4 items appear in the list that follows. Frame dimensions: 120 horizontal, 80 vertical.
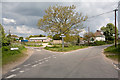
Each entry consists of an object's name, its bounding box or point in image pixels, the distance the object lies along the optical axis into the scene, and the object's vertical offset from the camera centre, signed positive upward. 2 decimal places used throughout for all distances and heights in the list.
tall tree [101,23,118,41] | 58.50 +4.28
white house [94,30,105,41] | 88.58 +2.51
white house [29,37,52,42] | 83.79 +0.07
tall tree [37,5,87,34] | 25.31 +4.40
